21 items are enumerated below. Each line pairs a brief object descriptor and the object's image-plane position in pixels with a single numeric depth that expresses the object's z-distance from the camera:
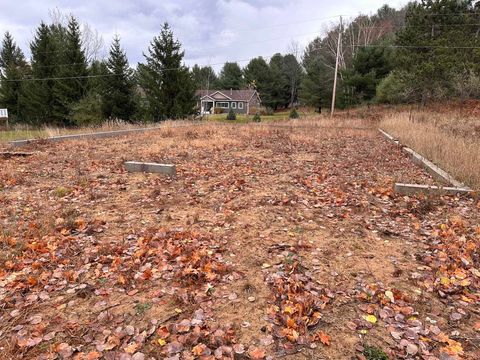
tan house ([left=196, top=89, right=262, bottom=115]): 53.78
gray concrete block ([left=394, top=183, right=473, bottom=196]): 5.36
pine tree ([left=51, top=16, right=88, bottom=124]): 21.80
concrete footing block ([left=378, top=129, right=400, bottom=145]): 11.08
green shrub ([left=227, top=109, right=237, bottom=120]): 38.97
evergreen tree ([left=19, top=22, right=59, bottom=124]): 23.30
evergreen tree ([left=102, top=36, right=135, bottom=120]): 21.33
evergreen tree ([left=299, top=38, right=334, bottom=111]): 36.09
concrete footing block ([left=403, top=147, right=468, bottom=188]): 5.84
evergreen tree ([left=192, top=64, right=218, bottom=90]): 63.95
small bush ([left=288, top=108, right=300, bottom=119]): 31.65
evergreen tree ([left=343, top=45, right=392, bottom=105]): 28.31
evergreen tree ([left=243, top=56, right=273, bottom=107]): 47.75
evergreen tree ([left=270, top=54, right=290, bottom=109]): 47.71
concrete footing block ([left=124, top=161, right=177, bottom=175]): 6.86
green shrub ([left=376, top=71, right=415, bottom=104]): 22.61
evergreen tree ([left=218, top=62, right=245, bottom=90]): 61.28
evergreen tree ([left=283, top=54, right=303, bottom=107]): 52.56
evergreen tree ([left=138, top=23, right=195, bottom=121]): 22.61
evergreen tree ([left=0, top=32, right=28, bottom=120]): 26.56
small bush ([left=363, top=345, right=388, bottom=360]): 2.15
